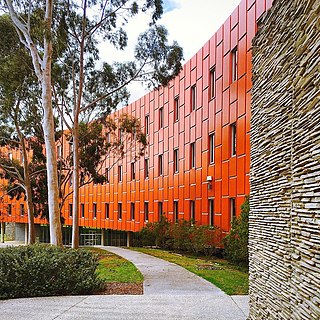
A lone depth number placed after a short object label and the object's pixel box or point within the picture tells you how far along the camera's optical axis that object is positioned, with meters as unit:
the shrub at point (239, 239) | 11.23
